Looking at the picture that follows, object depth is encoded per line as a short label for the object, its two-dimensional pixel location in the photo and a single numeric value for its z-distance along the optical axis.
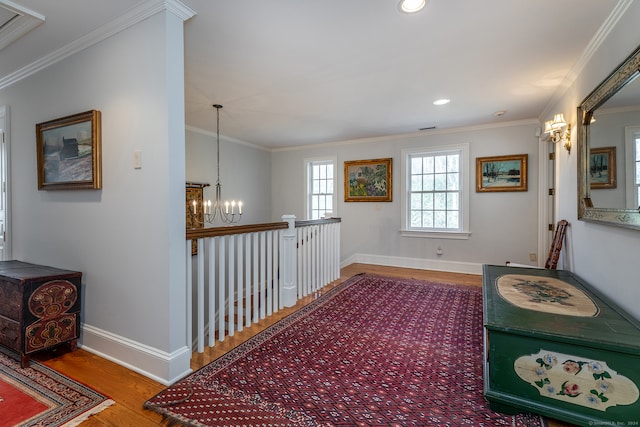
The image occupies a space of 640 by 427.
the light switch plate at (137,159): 1.91
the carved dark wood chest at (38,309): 1.96
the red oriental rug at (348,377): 1.50
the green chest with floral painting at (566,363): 1.32
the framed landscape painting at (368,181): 5.43
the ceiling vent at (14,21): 1.88
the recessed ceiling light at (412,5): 1.80
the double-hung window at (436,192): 4.89
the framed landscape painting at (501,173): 4.42
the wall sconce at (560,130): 2.93
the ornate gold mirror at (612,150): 1.73
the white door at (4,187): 2.82
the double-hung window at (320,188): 6.12
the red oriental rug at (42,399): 1.49
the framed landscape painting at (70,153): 2.10
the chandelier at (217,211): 4.77
